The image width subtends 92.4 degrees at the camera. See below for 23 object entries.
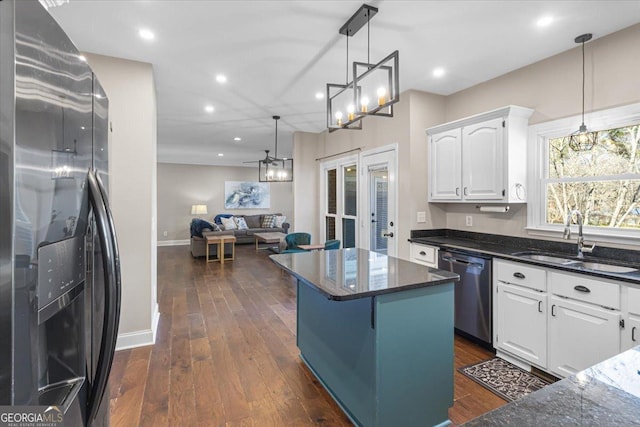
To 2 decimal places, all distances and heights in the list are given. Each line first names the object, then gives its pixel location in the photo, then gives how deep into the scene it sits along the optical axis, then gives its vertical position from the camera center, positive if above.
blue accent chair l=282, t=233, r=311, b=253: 5.41 -0.49
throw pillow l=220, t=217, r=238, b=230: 9.28 -0.35
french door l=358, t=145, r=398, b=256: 4.13 +0.19
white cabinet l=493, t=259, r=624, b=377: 1.99 -0.77
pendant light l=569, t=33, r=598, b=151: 2.59 +0.67
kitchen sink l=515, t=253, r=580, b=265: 2.51 -0.40
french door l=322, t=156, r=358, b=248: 5.24 +0.23
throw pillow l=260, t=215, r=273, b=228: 9.98 -0.31
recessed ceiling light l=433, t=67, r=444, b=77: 3.21 +1.50
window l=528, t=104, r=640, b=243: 2.47 +0.32
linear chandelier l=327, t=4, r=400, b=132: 1.97 +0.82
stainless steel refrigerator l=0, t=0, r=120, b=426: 0.54 -0.04
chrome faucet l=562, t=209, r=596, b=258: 2.59 -0.18
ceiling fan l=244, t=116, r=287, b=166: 6.72 +1.14
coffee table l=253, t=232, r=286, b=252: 7.51 -0.62
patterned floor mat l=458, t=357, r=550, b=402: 2.25 -1.31
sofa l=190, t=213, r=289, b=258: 7.60 -0.51
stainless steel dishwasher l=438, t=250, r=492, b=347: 2.82 -0.78
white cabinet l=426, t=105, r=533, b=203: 2.97 +0.58
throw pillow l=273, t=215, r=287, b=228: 10.05 -0.27
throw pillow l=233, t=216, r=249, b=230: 9.58 -0.33
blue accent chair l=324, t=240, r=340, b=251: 4.89 -0.52
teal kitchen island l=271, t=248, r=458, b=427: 1.67 -0.75
